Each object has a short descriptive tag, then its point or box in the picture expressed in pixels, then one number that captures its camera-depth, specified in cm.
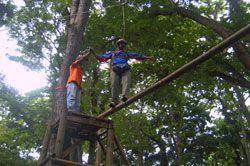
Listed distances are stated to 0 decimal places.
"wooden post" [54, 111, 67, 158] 648
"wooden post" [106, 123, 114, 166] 718
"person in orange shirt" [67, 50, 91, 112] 808
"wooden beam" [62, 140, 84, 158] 693
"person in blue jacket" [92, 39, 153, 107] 792
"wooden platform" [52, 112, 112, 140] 709
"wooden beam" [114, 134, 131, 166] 766
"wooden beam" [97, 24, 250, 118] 552
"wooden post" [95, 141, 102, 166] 787
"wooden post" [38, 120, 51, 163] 736
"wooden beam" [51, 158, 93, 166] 624
